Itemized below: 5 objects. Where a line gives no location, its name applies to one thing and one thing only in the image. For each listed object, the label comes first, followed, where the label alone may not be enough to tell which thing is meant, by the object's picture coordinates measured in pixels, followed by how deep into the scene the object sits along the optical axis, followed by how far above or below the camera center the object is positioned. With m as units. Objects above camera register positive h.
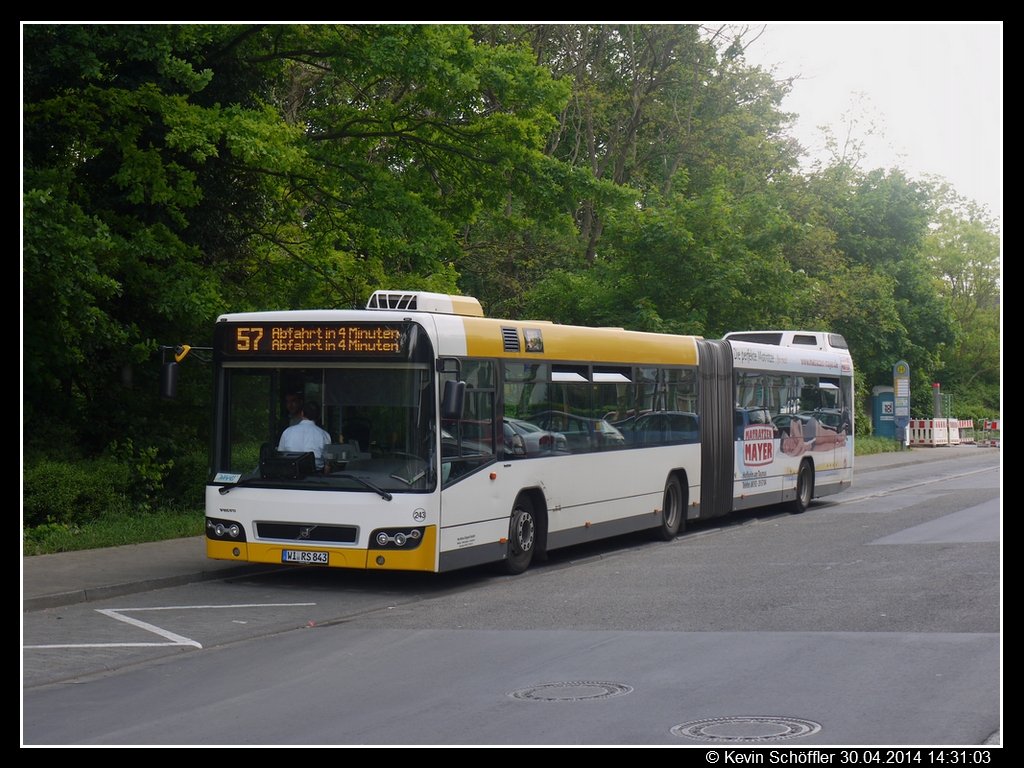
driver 12.27 -0.42
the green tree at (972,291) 77.19 +6.76
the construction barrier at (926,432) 50.19 -1.54
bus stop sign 42.47 +0.03
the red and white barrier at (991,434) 56.59 -1.93
